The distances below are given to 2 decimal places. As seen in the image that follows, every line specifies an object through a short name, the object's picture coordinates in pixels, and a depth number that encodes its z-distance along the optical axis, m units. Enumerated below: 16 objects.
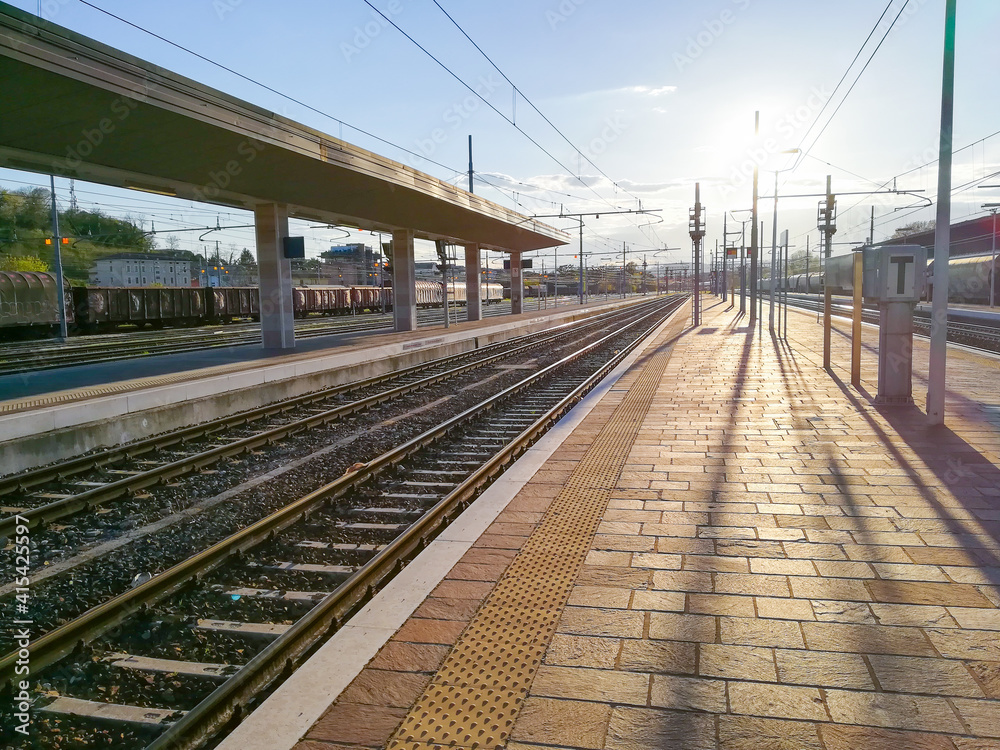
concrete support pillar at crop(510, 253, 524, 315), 41.75
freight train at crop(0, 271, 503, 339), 25.50
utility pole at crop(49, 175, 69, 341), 21.16
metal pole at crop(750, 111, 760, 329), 26.51
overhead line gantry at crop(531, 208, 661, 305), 33.30
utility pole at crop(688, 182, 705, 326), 30.19
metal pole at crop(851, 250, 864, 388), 10.19
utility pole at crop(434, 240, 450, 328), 24.92
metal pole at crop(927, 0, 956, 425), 6.93
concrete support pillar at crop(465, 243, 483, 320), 34.31
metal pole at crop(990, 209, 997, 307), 31.88
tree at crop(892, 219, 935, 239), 57.90
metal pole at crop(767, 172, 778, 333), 21.80
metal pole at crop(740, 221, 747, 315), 36.65
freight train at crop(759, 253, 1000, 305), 33.44
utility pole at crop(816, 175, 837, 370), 24.64
